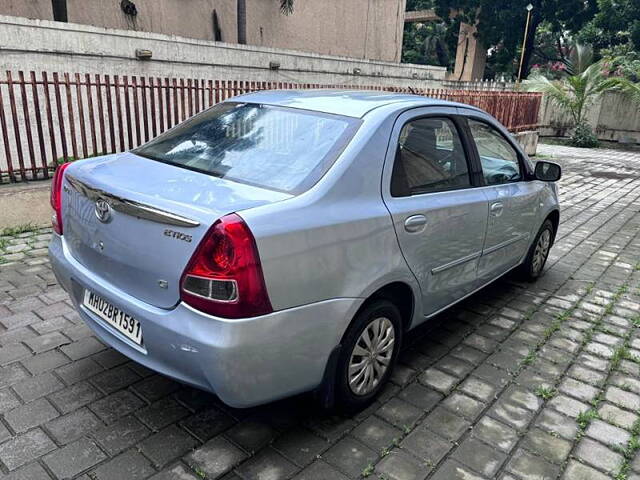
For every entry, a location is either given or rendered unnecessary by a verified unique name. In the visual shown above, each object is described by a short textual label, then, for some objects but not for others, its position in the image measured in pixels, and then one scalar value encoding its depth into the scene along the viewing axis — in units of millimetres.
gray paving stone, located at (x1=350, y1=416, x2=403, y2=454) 2545
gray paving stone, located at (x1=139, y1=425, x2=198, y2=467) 2363
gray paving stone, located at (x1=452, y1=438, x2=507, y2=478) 2426
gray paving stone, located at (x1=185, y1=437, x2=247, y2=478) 2317
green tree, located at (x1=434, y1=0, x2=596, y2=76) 30219
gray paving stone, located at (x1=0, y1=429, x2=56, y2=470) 2293
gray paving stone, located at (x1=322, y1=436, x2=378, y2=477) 2371
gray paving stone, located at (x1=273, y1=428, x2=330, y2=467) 2434
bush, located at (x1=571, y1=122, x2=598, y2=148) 17969
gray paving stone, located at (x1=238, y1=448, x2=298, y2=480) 2297
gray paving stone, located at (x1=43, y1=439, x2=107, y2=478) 2252
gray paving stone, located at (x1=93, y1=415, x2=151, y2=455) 2413
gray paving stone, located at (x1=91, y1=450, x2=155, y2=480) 2234
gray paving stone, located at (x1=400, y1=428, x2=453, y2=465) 2480
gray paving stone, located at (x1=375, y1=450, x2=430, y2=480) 2344
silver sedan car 2086
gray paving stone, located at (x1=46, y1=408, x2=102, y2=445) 2457
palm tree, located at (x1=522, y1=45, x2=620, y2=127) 16844
